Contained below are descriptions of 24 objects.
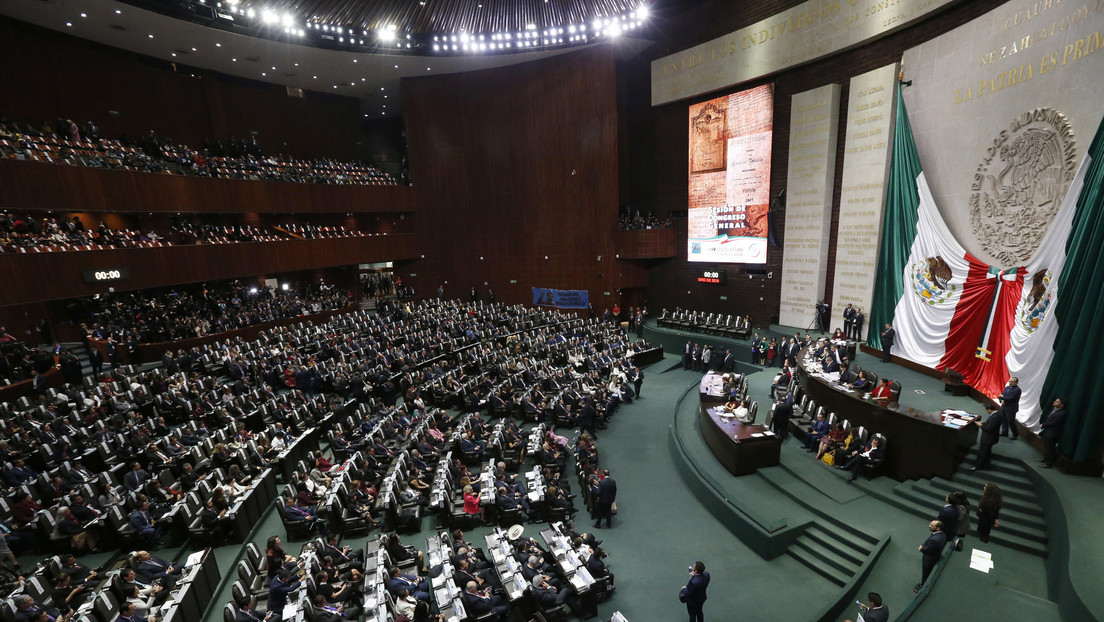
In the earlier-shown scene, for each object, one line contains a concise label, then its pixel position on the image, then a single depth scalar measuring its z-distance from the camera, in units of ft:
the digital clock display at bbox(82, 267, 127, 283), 51.80
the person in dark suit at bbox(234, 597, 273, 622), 19.48
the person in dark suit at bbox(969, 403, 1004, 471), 24.08
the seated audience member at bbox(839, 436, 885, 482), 28.37
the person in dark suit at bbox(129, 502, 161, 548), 25.45
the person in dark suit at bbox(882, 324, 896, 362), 42.98
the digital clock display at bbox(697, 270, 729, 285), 69.67
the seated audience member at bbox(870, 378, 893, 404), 29.84
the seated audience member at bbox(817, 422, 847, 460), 31.09
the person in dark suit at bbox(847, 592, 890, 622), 16.65
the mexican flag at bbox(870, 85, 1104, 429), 27.25
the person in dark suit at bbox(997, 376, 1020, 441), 26.08
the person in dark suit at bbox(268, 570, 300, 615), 20.77
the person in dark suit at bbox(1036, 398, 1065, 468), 23.66
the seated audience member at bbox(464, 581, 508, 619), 20.76
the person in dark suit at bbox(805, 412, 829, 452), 32.73
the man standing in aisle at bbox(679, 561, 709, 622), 20.11
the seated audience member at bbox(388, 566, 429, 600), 21.42
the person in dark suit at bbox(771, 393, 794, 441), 34.12
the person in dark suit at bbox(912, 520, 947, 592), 19.83
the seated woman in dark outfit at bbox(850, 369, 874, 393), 32.55
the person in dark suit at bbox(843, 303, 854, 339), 50.72
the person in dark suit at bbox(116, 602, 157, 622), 18.95
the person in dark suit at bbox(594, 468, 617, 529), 28.43
